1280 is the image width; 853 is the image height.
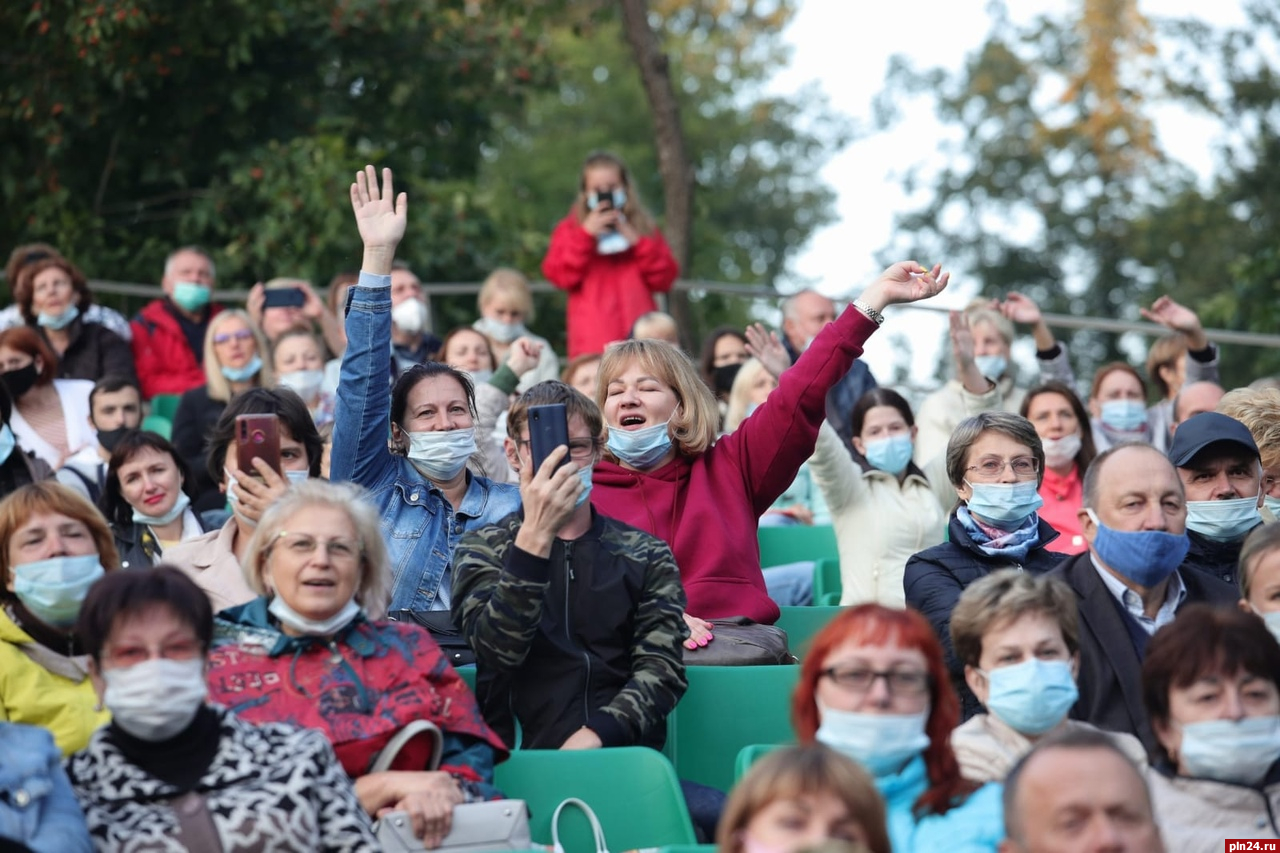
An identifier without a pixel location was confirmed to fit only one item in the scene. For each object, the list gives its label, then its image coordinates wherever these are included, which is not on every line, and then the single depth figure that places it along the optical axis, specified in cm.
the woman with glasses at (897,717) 384
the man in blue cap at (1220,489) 560
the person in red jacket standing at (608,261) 980
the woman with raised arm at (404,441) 567
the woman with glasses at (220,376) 854
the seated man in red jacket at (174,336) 989
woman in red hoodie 572
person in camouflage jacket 463
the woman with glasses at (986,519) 536
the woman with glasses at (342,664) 430
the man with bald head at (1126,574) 474
